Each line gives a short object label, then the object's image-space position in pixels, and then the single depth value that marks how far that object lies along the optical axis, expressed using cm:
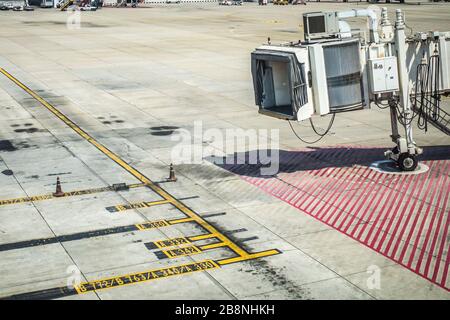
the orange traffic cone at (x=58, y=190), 3061
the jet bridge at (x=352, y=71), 3059
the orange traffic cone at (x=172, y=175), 3259
